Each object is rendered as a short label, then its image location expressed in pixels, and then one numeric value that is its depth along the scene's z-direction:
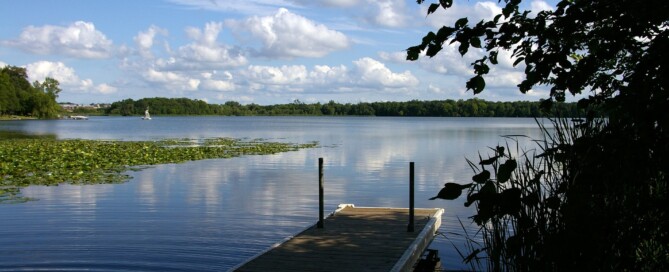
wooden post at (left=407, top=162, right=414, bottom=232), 10.23
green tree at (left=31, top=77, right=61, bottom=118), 116.56
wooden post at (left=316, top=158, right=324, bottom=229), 10.50
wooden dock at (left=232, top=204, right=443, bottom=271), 7.88
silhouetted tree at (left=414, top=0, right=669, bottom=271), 3.24
